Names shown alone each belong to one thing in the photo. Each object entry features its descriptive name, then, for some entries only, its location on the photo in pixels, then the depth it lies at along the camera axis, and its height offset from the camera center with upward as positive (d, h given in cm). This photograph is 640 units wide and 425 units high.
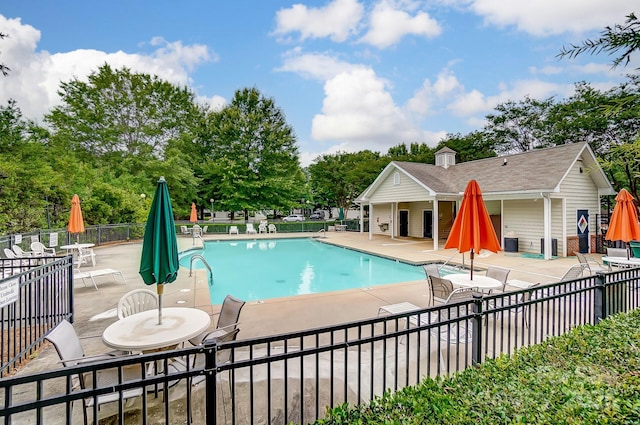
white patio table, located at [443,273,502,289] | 527 -129
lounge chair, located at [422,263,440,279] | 594 -114
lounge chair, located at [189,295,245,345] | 381 -130
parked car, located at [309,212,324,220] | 5128 -56
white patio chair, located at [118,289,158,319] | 433 -128
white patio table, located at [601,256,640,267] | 745 -128
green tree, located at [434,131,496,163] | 2884 +617
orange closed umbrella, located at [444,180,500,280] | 519 -28
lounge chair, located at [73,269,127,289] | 773 -148
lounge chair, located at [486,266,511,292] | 595 -128
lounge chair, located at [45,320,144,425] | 268 -138
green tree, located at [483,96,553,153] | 2519 +743
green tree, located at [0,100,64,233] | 1099 +116
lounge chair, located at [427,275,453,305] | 529 -137
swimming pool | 946 -224
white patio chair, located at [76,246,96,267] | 1039 -141
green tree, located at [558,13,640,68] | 320 +182
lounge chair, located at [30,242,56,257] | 1024 -106
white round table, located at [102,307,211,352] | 304 -125
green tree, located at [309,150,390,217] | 3094 +419
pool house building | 1251 +79
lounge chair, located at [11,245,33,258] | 926 -107
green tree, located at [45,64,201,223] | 2316 +701
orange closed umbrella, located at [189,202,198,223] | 2216 -4
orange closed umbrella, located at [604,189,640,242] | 744 -31
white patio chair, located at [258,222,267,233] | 2561 -117
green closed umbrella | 337 -33
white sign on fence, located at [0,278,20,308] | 347 -87
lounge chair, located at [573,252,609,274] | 779 -180
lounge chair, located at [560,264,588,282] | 596 -125
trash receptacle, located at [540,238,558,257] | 1229 -151
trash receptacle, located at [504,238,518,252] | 1355 -154
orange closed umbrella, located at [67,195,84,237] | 974 -12
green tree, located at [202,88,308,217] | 2714 +546
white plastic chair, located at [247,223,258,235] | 2477 -131
